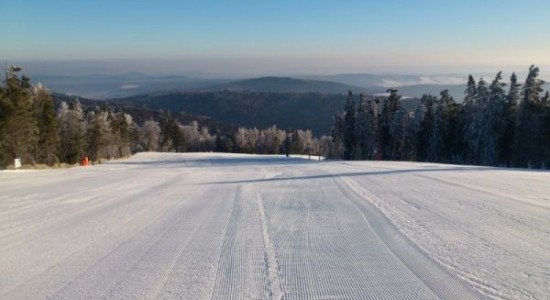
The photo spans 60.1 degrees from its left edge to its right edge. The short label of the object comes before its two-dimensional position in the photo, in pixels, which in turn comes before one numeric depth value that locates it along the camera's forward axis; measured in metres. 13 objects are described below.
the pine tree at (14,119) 41.88
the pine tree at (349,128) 72.88
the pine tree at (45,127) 54.81
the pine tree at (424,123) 61.38
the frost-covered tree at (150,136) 138.25
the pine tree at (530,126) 48.53
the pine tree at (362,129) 71.44
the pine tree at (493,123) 50.90
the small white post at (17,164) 23.12
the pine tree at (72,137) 66.81
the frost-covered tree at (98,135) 71.25
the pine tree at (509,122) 52.88
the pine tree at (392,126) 65.75
